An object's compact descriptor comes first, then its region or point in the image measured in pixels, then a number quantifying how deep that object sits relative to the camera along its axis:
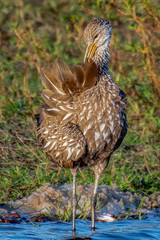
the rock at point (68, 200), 10.47
